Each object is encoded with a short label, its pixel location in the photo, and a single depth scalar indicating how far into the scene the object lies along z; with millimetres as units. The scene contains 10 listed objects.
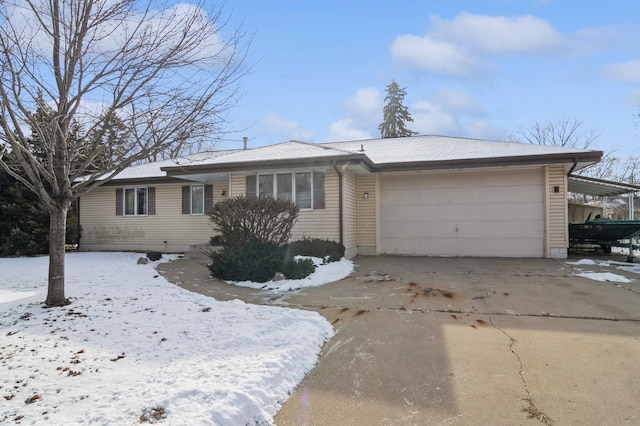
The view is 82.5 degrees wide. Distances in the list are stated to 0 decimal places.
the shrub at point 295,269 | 7680
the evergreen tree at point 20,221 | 13297
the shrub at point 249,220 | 8180
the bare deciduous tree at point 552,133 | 29391
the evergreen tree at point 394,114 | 37250
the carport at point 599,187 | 11695
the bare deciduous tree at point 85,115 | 4844
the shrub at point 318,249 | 9233
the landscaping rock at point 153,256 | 11375
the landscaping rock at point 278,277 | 7625
